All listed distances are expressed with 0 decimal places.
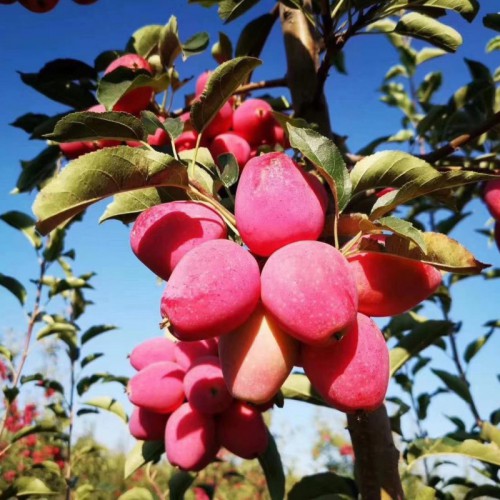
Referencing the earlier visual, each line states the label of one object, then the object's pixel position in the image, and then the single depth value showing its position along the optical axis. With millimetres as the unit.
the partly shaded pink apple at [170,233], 221
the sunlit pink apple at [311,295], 189
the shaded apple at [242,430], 337
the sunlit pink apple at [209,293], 191
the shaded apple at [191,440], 342
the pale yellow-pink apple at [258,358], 206
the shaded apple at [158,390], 359
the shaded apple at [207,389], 321
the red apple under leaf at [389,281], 218
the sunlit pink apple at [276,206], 210
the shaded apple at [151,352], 403
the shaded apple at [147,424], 383
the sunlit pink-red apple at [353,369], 202
